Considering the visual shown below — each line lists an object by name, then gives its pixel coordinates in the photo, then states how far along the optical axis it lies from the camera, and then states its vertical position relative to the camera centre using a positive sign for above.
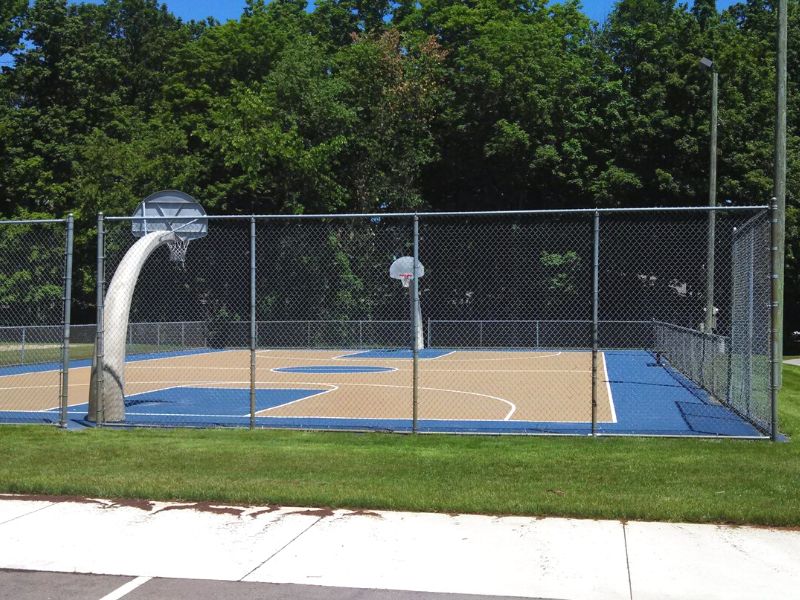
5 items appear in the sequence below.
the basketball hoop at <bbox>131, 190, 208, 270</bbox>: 15.84 +1.39
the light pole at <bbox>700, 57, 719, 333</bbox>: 24.63 +1.96
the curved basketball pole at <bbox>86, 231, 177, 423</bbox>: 13.45 -0.69
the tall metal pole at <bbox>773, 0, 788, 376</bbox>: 15.08 +3.03
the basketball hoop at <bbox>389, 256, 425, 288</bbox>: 34.94 +0.93
